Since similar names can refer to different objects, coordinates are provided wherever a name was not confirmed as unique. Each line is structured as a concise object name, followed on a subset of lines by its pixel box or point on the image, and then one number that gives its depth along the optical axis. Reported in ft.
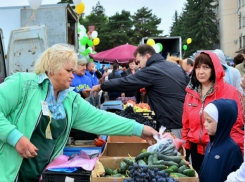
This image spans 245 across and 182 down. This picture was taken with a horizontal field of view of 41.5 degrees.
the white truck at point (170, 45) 45.63
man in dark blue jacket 14.30
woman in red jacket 10.82
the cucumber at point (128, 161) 8.72
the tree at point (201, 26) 163.53
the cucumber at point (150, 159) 8.65
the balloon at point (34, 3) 21.58
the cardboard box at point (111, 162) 9.21
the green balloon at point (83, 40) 43.57
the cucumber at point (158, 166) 8.11
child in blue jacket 8.74
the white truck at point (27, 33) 21.67
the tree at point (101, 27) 173.17
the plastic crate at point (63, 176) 8.40
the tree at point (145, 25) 182.80
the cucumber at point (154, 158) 8.82
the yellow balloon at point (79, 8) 31.17
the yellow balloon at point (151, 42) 44.85
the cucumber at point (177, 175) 7.92
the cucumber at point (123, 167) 8.63
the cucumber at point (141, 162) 8.47
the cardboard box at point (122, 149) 11.91
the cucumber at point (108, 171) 8.66
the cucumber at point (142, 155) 9.20
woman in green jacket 8.16
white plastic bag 9.62
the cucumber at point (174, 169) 8.27
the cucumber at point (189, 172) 8.08
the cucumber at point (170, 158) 8.98
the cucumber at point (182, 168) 8.34
